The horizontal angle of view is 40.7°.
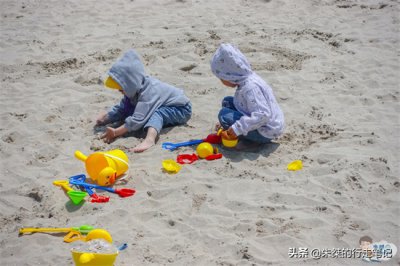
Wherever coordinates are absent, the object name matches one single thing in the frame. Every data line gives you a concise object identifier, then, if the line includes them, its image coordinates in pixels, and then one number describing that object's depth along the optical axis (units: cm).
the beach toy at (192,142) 437
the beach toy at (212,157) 416
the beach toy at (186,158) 414
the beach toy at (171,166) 401
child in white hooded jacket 414
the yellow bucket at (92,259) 271
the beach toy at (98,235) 299
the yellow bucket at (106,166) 380
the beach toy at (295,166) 399
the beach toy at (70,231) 329
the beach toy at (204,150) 416
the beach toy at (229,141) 421
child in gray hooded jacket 451
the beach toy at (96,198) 369
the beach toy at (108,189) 375
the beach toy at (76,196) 366
